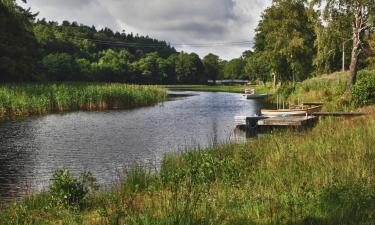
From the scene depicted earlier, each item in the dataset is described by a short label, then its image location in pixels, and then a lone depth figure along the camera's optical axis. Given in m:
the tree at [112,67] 140.49
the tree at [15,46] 57.88
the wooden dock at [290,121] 26.86
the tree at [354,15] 33.75
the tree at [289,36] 63.12
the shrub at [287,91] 53.32
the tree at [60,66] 100.22
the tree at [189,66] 198.12
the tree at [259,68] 78.06
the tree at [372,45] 35.00
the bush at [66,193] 10.43
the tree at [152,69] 167.75
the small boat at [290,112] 30.45
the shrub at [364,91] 28.58
